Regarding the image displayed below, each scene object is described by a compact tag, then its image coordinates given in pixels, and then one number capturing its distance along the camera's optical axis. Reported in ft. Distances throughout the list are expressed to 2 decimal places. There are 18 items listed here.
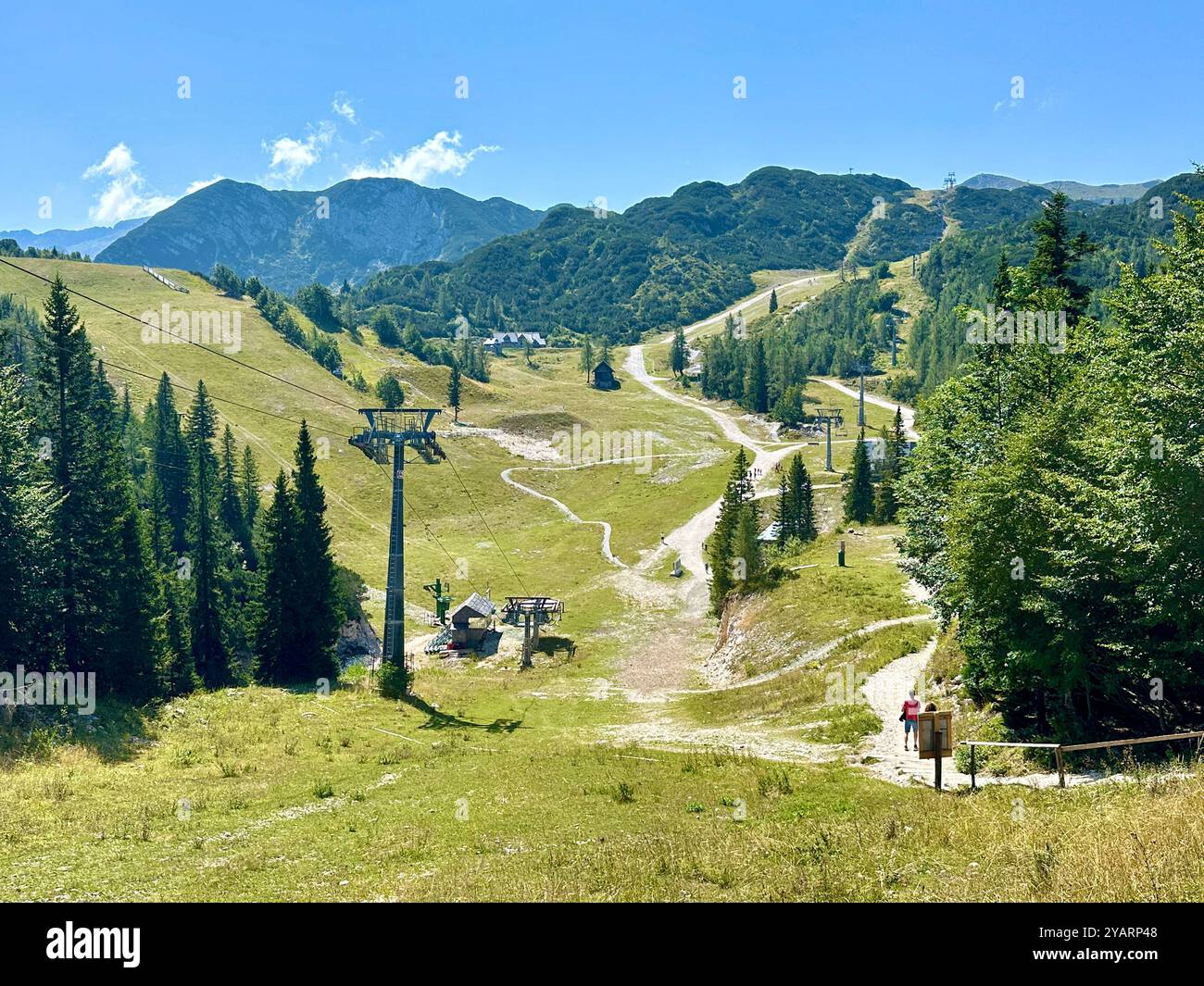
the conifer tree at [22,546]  119.03
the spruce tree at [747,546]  218.59
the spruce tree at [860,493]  303.89
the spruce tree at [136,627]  134.92
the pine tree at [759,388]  614.75
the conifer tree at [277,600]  172.96
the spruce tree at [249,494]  338.95
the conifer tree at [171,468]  324.39
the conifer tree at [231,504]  328.41
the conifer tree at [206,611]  203.41
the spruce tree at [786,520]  298.56
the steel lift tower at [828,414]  508.78
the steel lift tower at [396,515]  143.13
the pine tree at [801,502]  296.92
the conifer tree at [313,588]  174.60
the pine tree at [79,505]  134.92
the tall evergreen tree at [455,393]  565.53
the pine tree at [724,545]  230.27
